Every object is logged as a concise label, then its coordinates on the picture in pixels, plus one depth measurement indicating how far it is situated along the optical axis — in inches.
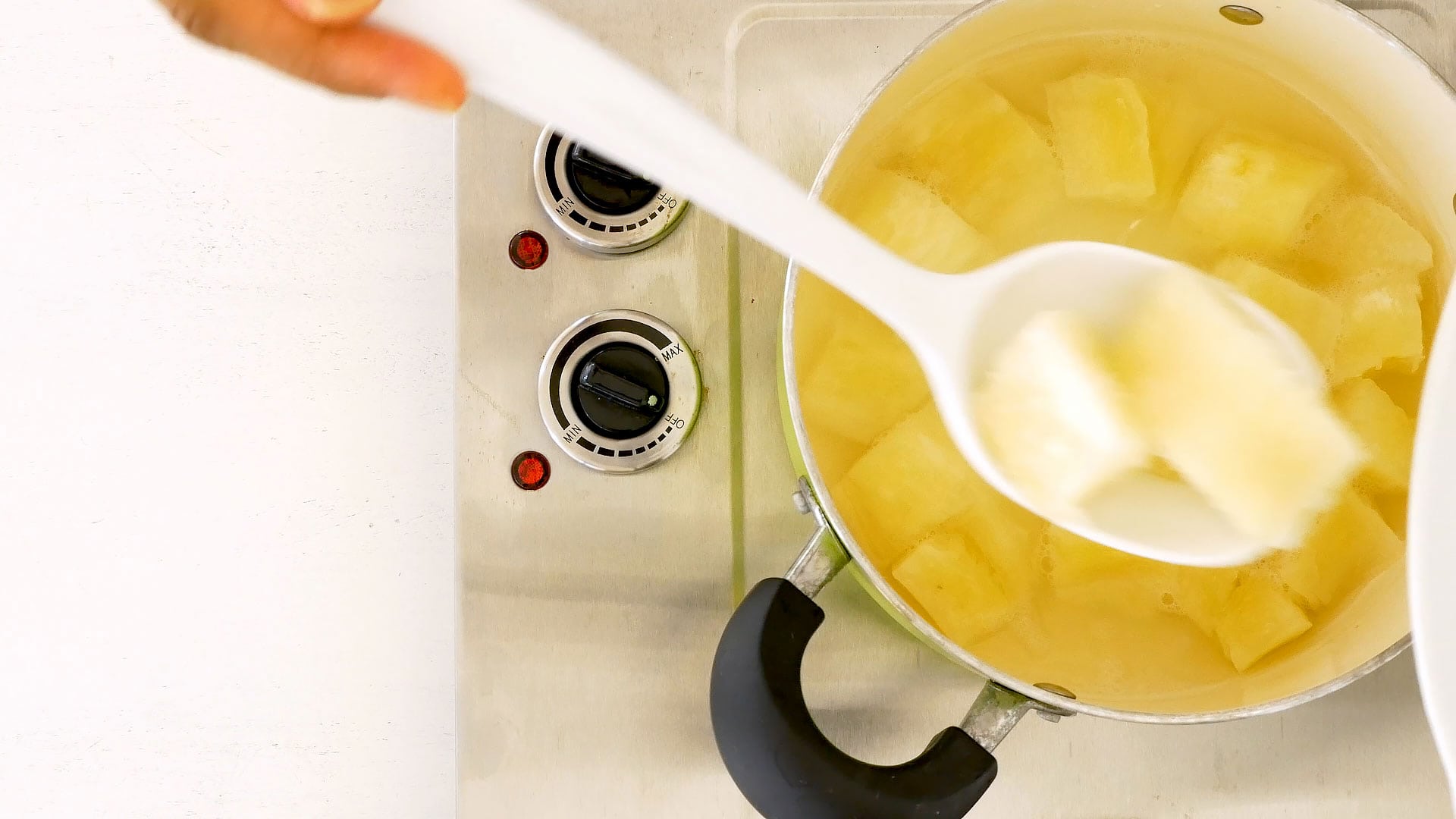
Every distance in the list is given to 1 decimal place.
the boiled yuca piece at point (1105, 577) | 24.8
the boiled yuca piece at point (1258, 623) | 23.8
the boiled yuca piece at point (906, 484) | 23.5
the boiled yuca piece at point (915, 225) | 23.6
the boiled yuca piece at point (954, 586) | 22.8
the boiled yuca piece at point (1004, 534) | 24.2
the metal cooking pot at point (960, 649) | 19.0
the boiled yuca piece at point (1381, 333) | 24.4
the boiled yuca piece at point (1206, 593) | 24.7
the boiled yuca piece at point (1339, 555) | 24.1
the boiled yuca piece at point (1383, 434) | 23.8
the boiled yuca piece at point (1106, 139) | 24.7
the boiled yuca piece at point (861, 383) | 23.8
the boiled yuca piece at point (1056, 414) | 20.0
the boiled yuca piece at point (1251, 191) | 25.2
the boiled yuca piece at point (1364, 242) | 25.0
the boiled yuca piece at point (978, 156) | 25.4
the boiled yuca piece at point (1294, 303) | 24.4
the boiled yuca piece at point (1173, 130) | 26.1
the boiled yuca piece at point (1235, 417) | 20.3
